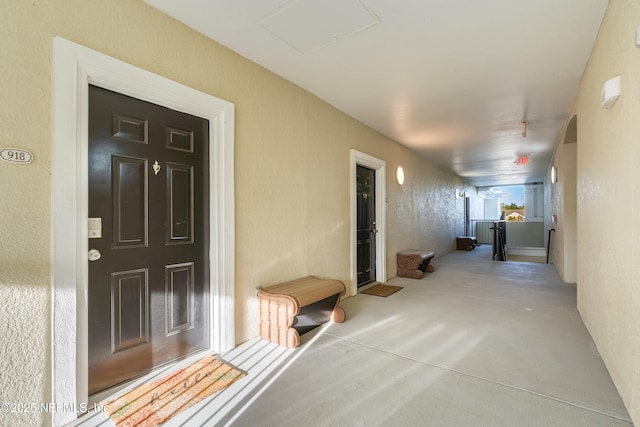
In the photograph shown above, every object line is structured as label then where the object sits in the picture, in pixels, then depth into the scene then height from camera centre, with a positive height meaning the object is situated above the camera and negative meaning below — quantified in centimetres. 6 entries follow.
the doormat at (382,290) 414 -119
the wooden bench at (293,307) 242 -86
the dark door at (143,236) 175 -15
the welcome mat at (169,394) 157 -114
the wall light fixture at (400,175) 545 +78
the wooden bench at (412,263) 509 -92
